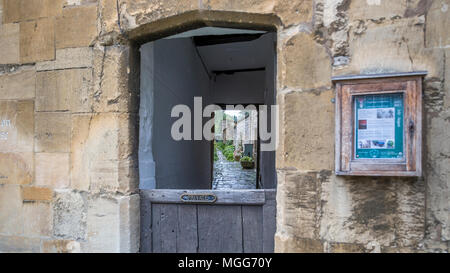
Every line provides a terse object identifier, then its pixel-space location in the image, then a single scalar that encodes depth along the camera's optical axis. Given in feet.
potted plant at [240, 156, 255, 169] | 49.08
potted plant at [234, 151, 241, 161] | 67.34
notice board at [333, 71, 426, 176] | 4.20
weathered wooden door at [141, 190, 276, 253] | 5.86
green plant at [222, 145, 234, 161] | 71.15
